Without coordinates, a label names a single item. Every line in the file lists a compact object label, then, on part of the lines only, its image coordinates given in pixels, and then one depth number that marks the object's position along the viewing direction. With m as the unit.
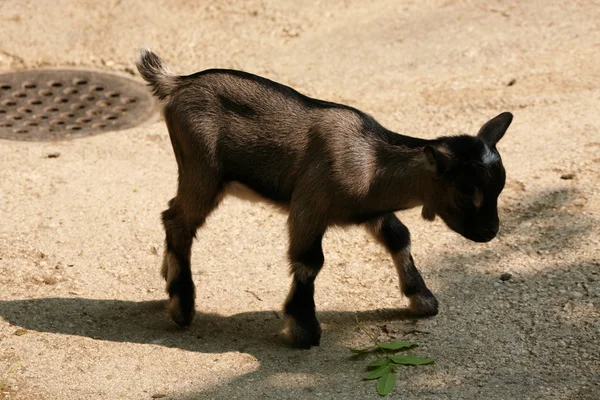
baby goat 10.98
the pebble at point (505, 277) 12.56
